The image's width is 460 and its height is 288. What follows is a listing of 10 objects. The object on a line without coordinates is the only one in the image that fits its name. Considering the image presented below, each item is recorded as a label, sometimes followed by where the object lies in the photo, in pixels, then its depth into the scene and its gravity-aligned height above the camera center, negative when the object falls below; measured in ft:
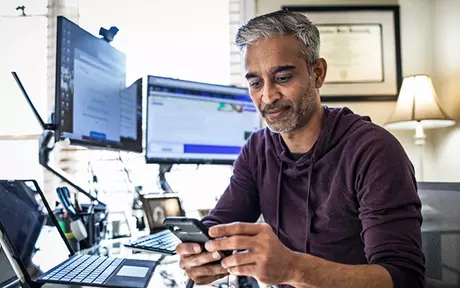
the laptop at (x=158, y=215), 4.09 -0.76
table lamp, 6.52 +0.76
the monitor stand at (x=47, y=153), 4.56 +0.05
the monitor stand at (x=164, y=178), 6.10 -0.33
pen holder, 4.20 -0.73
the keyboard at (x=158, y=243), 3.82 -0.89
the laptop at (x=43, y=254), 2.58 -0.71
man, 2.47 -0.31
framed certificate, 7.47 +1.98
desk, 3.07 -0.99
